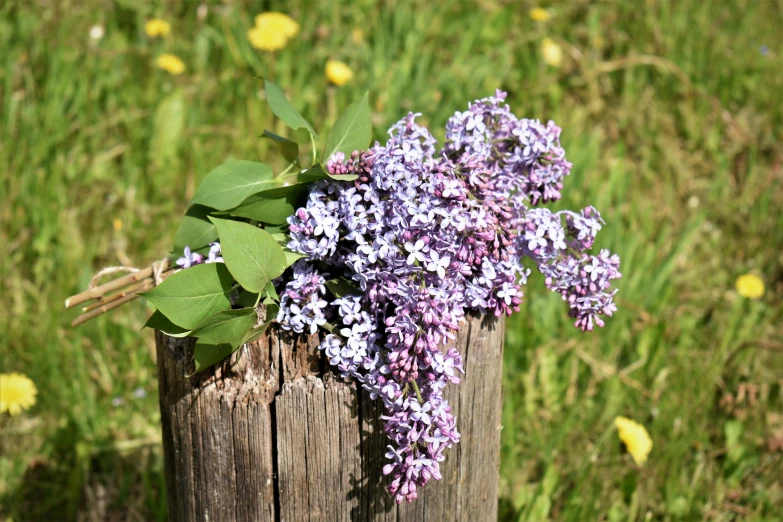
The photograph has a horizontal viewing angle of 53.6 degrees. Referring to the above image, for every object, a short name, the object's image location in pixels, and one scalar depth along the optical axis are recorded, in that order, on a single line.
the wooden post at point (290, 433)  1.69
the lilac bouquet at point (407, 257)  1.52
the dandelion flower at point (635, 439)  2.71
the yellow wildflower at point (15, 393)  2.59
